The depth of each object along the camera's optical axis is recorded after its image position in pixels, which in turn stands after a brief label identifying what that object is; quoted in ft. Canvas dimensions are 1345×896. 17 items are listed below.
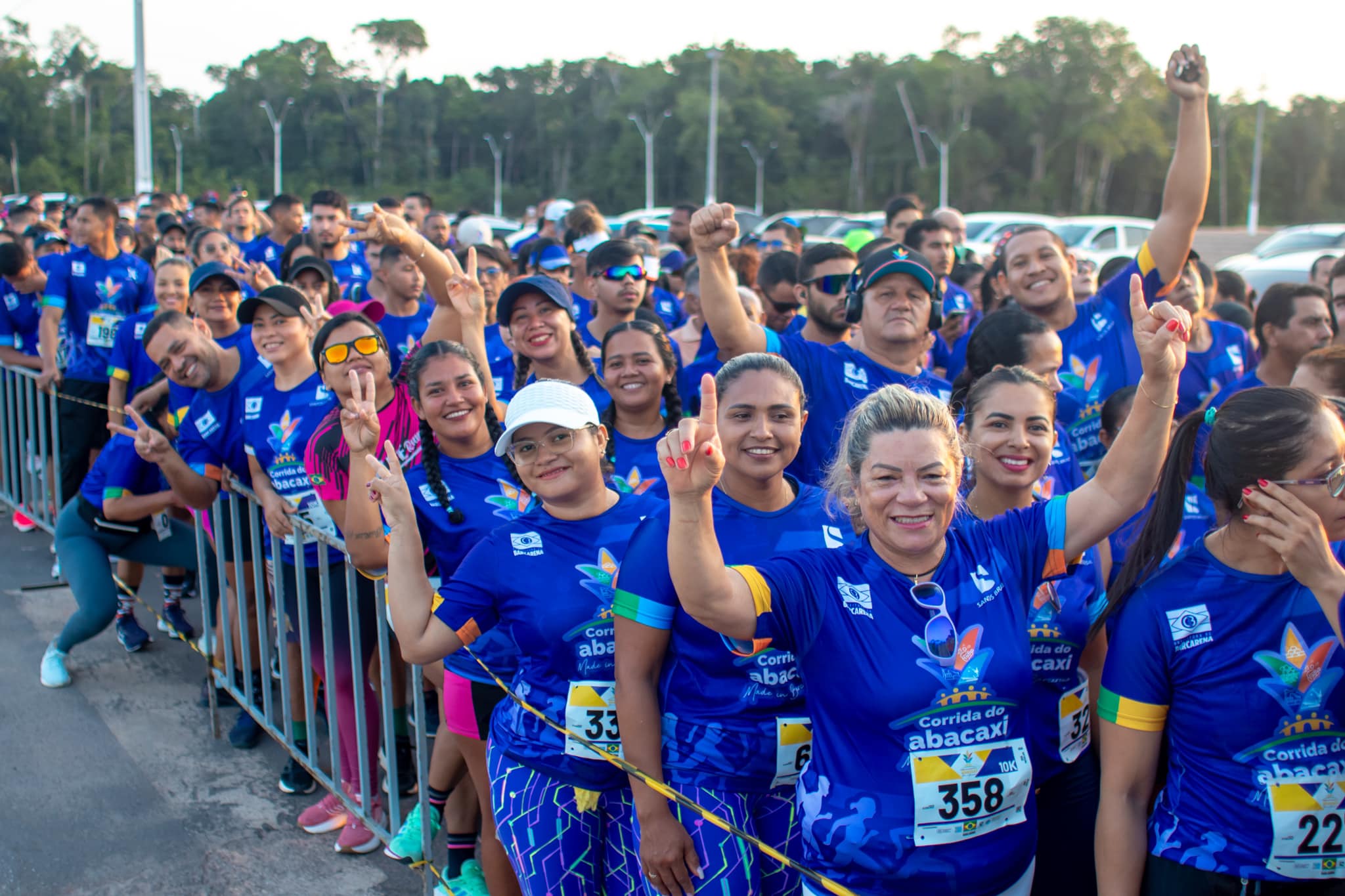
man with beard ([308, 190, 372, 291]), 28.40
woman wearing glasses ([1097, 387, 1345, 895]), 7.16
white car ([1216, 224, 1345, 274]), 77.05
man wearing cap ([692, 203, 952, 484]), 13.00
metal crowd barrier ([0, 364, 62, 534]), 23.06
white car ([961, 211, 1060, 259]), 92.04
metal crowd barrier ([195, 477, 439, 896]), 12.36
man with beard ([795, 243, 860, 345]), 15.67
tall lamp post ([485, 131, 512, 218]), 246.88
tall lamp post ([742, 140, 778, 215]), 242.58
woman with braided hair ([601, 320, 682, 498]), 12.59
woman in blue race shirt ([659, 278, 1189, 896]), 7.48
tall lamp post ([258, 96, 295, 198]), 253.44
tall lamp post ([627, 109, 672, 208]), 231.26
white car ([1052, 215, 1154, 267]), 82.99
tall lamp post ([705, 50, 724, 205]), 169.99
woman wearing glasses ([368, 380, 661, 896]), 9.43
